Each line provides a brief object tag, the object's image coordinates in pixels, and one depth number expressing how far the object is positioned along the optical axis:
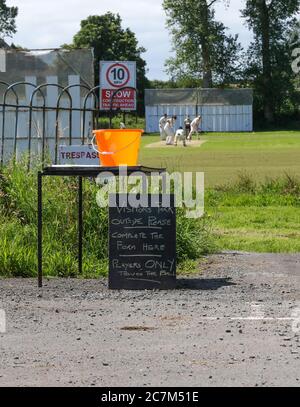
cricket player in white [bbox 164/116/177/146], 58.02
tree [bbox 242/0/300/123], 90.69
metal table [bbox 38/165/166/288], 10.34
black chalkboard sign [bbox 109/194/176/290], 10.72
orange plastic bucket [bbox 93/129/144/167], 10.35
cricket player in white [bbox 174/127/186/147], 56.75
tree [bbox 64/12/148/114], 104.75
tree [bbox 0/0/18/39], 97.69
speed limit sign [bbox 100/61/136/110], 23.31
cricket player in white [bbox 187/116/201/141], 70.00
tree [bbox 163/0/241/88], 94.12
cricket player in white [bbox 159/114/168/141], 64.38
